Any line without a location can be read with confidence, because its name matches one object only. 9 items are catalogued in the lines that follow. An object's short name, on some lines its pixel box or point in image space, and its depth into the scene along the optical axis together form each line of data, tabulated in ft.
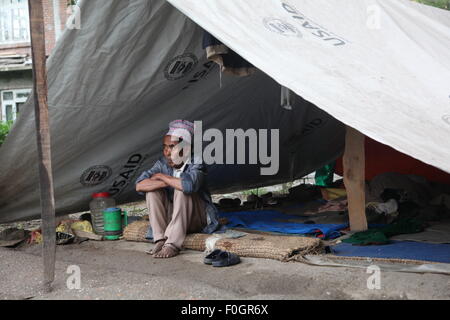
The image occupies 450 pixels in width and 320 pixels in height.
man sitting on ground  13.15
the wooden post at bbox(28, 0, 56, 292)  9.78
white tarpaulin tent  9.49
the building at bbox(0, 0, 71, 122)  39.22
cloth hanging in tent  12.39
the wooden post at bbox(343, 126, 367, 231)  14.26
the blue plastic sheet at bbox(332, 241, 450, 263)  11.43
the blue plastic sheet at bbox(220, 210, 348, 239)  14.51
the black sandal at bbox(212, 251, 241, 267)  11.64
